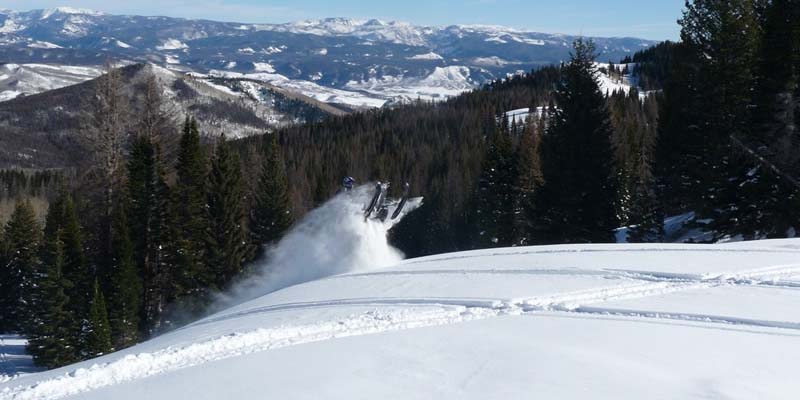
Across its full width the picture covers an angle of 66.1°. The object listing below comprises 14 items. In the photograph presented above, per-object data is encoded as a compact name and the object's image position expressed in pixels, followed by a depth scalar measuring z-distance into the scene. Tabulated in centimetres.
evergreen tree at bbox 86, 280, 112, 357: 2244
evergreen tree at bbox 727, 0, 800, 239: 2103
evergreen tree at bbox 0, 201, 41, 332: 3314
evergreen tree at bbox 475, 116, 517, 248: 3331
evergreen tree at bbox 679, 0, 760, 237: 2252
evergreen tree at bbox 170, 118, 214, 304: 2684
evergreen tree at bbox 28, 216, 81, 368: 2375
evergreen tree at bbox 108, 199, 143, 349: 2484
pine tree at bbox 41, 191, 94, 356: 2494
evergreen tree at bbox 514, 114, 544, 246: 3241
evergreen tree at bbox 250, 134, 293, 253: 3606
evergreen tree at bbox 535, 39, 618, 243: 2453
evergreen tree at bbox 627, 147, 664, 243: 2814
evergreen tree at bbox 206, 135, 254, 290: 2908
